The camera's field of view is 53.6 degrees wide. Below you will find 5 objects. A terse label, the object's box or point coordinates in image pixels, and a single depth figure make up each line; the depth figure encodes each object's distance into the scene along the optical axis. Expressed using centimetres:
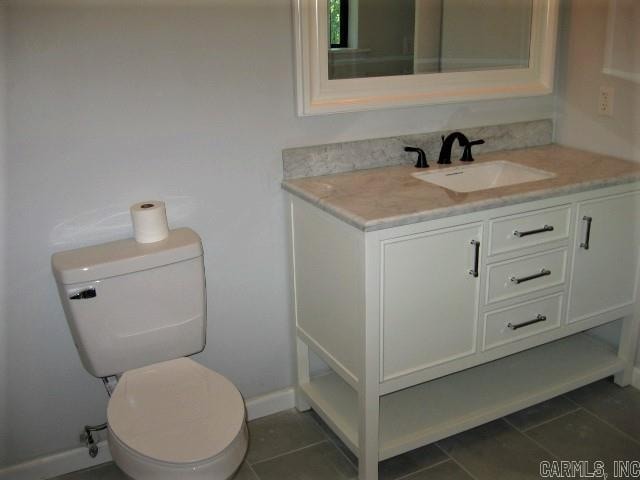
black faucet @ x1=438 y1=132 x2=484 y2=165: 224
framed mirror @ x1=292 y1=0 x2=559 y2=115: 202
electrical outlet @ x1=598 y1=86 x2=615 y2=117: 231
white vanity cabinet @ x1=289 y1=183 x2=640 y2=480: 178
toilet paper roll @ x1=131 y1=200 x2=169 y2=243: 180
